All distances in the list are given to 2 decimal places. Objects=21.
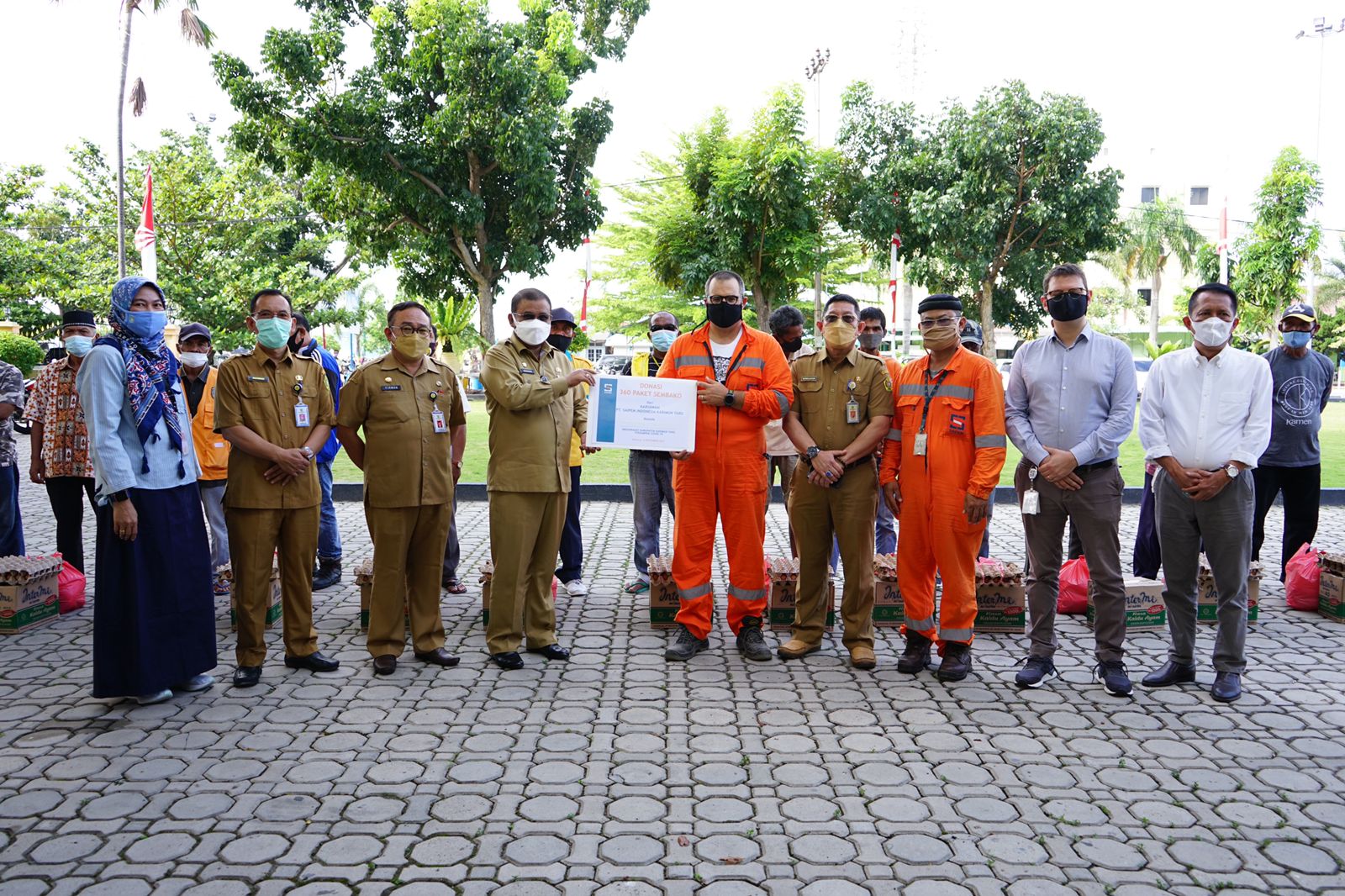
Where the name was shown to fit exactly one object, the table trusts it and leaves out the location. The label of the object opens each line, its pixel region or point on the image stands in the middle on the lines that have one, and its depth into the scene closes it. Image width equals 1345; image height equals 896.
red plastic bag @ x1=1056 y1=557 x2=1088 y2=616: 6.75
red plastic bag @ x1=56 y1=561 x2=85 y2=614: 6.75
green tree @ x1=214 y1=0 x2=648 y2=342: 21.86
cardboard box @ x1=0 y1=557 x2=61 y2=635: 6.21
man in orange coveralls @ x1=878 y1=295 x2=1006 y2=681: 5.23
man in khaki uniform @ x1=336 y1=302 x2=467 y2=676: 5.42
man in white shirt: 5.02
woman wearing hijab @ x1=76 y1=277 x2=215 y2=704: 4.68
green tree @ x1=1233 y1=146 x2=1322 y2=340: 33.97
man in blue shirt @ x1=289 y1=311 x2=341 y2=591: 7.45
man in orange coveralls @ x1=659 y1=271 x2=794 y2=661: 5.67
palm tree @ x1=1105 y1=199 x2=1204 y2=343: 51.22
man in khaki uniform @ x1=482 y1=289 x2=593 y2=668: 5.50
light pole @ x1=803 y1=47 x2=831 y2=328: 36.23
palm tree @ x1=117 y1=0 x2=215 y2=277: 23.22
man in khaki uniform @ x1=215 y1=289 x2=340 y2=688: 5.20
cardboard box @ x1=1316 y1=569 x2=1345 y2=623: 6.59
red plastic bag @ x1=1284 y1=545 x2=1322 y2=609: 6.84
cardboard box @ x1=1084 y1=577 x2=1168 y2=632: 6.44
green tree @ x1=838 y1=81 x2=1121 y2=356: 27.33
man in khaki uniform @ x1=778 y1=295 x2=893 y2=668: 5.60
